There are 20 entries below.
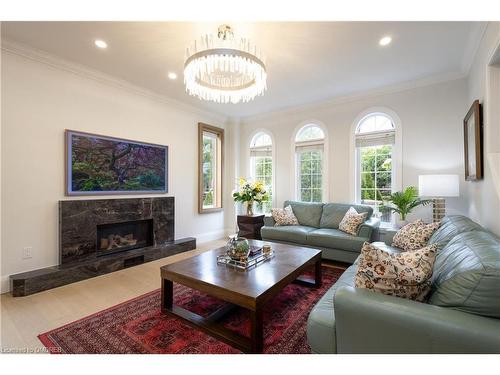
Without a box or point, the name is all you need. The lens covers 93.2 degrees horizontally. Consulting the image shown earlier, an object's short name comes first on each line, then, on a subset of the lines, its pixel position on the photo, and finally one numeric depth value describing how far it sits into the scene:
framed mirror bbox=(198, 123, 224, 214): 5.01
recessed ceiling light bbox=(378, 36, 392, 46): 2.61
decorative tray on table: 2.25
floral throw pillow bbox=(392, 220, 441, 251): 2.52
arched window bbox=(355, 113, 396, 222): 4.05
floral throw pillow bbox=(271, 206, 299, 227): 4.32
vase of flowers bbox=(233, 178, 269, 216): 4.69
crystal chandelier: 2.07
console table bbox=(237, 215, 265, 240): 4.73
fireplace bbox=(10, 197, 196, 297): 2.84
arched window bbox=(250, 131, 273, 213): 5.47
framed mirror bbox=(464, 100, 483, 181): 2.50
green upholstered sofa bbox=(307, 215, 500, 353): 1.05
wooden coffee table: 1.69
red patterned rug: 1.75
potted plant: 3.41
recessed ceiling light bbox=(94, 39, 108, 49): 2.66
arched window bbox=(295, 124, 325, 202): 4.77
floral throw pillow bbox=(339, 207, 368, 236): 3.56
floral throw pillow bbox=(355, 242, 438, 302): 1.31
